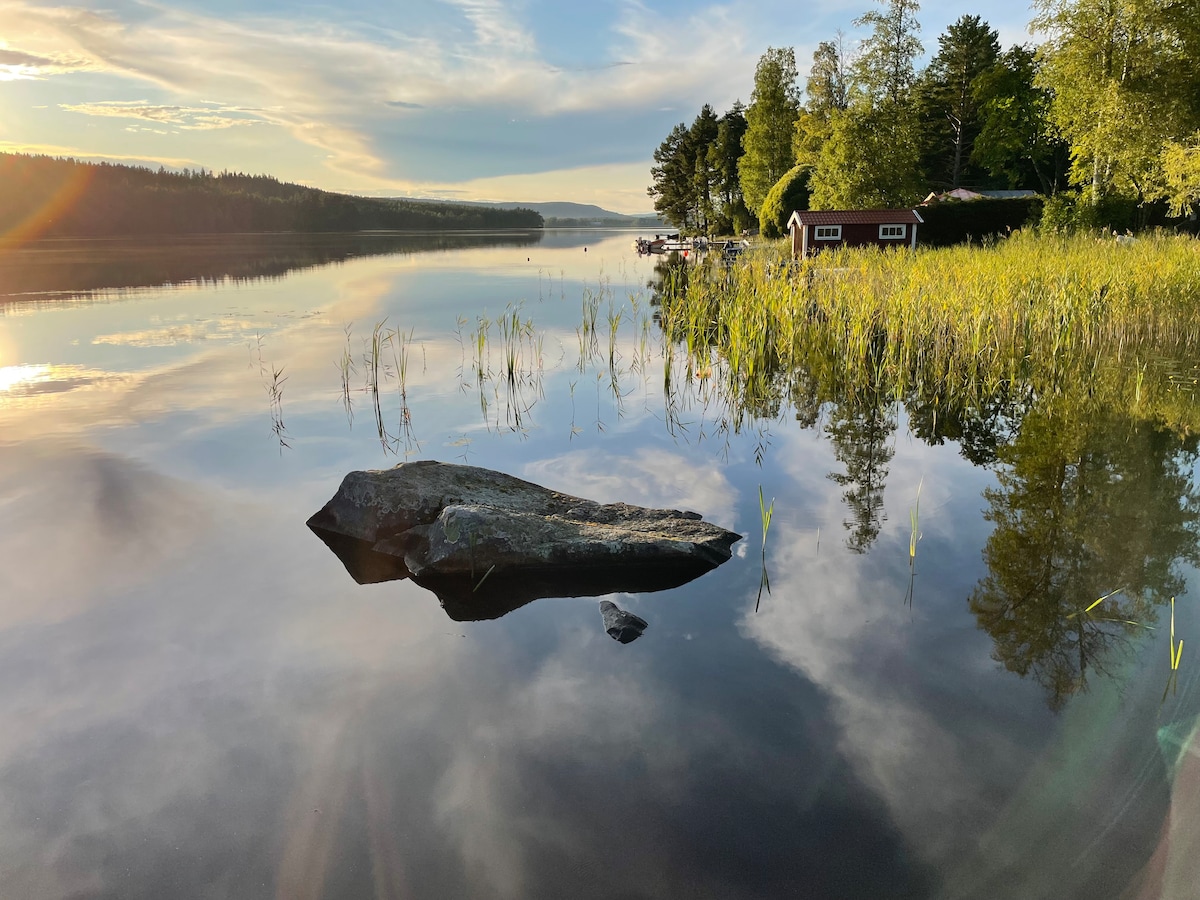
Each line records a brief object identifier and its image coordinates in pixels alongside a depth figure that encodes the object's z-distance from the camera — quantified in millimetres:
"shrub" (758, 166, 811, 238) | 45062
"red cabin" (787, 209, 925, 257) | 31672
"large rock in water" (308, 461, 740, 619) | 5348
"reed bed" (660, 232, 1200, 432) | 10320
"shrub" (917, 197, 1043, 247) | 35344
